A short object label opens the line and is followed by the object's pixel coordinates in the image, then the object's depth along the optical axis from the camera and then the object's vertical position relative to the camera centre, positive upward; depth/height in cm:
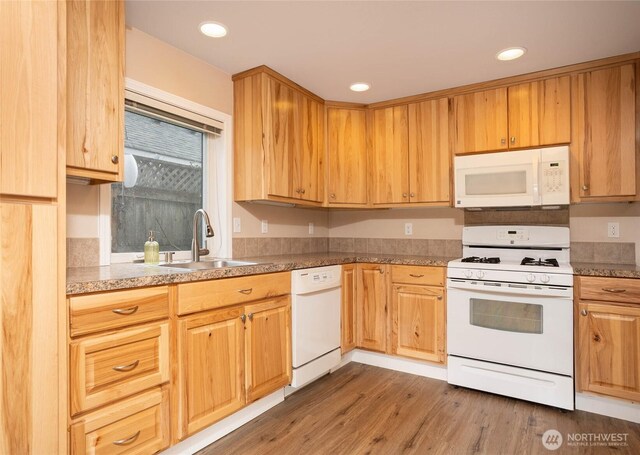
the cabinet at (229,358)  173 -67
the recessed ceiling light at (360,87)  283 +112
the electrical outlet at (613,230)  260 -1
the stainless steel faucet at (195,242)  237 -6
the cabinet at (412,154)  296 +64
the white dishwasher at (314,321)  237 -62
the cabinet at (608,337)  209 -63
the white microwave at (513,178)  248 +36
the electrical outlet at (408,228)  339 +2
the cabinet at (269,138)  256 +67
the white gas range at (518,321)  226 -60
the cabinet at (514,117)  254 +82
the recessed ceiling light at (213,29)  199 +111
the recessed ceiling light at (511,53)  226 +110
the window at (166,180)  213 +35
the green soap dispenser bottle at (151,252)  215 -12
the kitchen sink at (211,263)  225 -20
